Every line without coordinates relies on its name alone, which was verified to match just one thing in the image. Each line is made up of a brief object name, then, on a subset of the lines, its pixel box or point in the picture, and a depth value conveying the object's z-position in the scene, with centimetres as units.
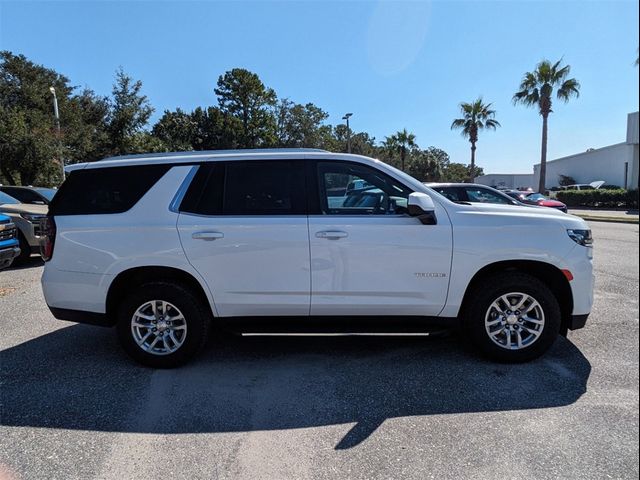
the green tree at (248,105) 5400
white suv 378
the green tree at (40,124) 2166
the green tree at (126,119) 2847
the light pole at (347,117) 3080
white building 3541
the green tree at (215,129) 5367
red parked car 1894
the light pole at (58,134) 2282
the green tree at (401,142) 5518
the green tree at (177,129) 5453
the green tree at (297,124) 5609
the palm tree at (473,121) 4184
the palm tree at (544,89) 3136
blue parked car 728
